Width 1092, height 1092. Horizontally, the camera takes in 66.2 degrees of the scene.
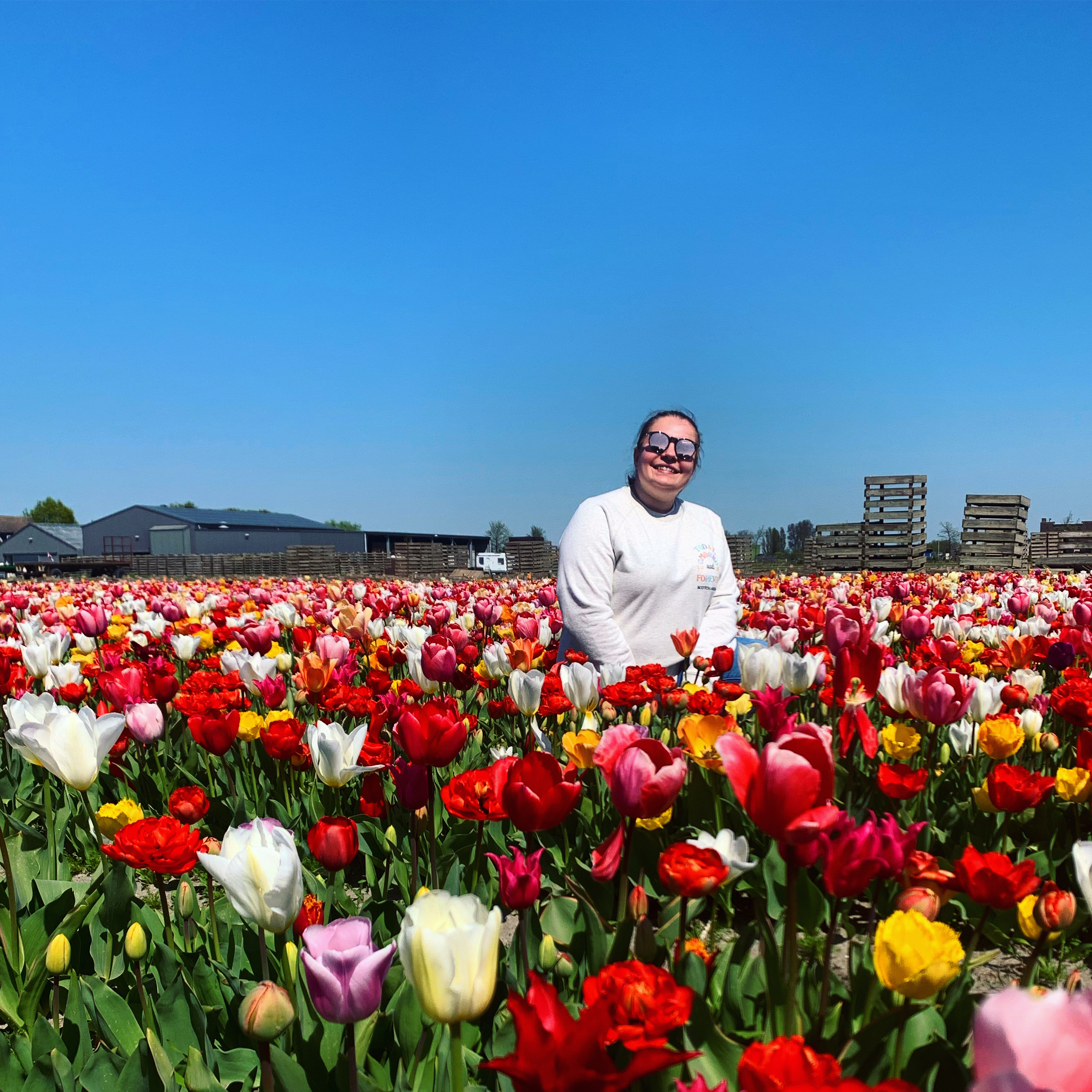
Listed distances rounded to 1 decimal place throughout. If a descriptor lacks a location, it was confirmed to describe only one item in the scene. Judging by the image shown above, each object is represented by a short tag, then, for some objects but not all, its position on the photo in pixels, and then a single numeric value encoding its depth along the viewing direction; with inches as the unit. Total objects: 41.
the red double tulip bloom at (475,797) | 72.6
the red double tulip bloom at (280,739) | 102.7
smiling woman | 193.3
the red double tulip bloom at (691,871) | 54.1
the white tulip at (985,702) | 116.8
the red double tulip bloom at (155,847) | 67.9
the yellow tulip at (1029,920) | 60.1
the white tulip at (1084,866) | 55.9
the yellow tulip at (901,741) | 105.4
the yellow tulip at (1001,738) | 97.5
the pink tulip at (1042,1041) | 26.5
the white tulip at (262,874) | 57.3
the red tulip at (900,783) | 81.5
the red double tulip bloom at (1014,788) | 77.4
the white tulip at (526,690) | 128.6
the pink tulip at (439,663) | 137.2
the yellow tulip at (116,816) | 87.2
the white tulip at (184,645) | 197.5
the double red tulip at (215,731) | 103.5
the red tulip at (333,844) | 73.1
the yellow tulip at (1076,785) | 86.0
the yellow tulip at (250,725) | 118.3
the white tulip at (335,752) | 93.2
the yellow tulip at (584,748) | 97.0
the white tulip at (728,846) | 64.4
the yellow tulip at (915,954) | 47.1
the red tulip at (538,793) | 61.9
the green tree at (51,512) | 4379.9
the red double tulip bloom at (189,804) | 86.4
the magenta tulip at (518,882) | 58.1
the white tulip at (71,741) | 87.8
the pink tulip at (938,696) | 103.1
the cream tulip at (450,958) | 42.0
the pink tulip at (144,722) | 112.2
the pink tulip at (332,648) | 158.1
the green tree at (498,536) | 3674.5
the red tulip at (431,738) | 78.4
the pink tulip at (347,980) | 45.7
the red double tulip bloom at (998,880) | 54.4
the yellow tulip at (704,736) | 95.2
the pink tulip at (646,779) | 62.1
